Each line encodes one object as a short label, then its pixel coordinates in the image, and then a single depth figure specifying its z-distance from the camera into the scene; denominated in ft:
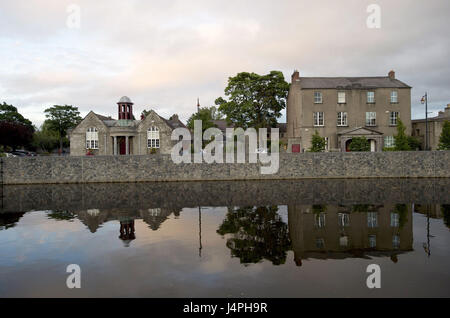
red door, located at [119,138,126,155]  163.24
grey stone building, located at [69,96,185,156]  154.81
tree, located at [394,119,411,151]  112.47
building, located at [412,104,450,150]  143.43
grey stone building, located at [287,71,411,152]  138.72
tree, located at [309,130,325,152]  113.19
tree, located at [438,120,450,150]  112.27
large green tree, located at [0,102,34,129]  238.23
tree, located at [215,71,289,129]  156.97
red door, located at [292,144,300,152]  142.41
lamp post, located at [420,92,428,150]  118.66
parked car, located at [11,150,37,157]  176.80
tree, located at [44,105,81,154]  267.18
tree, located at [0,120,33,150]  180.55
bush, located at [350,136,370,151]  114.93
